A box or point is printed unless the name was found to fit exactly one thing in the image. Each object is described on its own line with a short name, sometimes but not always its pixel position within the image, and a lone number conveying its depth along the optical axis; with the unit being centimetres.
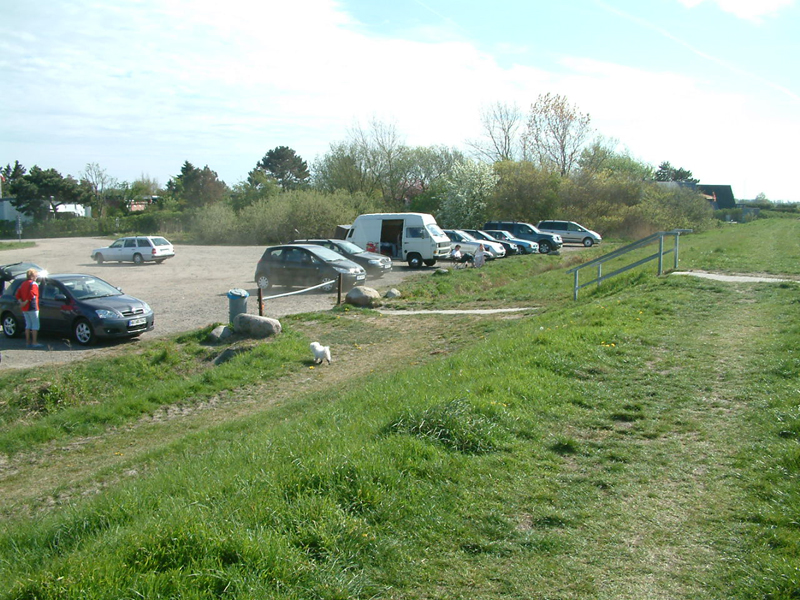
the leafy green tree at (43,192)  6975
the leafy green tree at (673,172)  12748
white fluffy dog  1202
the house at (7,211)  7700
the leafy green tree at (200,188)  8181
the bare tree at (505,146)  6456
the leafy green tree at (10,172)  8092
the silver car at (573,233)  4412
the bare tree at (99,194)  7831
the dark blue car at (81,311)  1428
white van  2958
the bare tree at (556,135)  6022
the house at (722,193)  10500
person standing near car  1397
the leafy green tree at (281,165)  9331
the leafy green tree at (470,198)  5262
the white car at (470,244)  3278
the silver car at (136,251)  3803
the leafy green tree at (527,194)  5097
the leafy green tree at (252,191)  6438
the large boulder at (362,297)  1827
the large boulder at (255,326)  1390
